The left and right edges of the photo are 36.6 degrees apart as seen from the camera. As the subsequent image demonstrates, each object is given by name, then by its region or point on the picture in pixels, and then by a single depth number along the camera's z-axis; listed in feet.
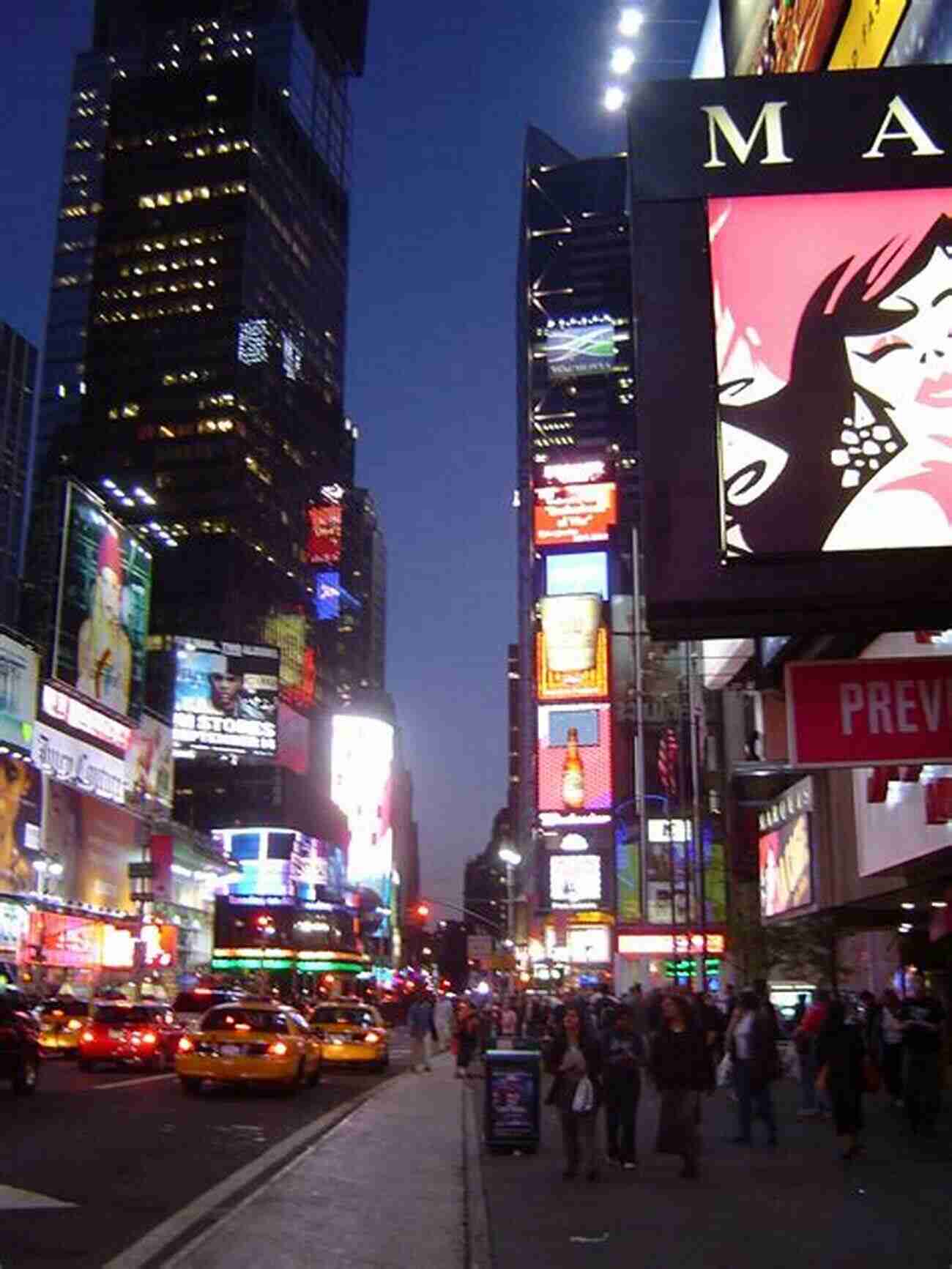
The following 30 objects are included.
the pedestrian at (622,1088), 46.06
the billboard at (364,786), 471.21
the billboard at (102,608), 221.25
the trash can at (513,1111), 49.98
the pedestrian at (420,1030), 106.52
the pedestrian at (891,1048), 66.13
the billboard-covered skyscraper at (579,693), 284.00
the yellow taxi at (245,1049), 73.82
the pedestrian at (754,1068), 53.47
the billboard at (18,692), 185.78
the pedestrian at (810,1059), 65.41
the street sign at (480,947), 166.09
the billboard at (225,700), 320.70
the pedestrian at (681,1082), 43.16
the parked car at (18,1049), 68.08
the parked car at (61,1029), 115.24
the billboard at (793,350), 33.22
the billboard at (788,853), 82.38
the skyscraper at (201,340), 545.44
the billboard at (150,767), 252.83
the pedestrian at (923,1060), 56.39
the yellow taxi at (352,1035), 107.76
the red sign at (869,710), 33.60
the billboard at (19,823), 182.29
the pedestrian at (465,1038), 96.68
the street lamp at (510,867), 195.83
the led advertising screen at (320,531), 596.29
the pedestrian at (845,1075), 48.37
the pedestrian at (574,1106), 43.11
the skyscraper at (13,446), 358.43
